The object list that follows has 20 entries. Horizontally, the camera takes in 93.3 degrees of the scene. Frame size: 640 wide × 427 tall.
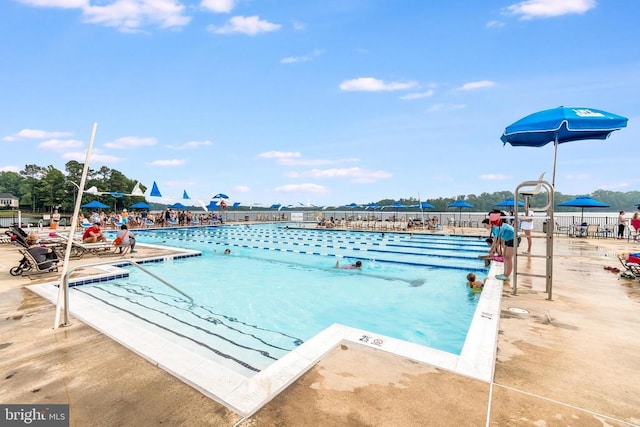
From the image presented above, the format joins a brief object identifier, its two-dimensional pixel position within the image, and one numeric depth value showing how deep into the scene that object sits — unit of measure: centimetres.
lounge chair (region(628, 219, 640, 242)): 988
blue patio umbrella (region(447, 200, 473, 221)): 2153
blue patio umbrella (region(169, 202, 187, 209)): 2500
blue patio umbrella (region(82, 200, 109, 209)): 2161
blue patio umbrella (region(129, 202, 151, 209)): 2367
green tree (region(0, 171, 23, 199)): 8252
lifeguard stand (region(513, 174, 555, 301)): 434
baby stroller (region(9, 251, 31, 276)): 598
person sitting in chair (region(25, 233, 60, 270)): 597
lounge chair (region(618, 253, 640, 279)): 575
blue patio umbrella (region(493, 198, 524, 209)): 1858
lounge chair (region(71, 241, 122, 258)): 837
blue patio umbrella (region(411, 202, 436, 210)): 2327
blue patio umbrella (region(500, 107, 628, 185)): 423
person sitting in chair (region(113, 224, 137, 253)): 907
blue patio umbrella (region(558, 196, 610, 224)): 1504
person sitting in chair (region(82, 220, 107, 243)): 966
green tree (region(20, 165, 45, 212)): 4963
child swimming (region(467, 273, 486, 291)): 608
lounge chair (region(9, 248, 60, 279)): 592
